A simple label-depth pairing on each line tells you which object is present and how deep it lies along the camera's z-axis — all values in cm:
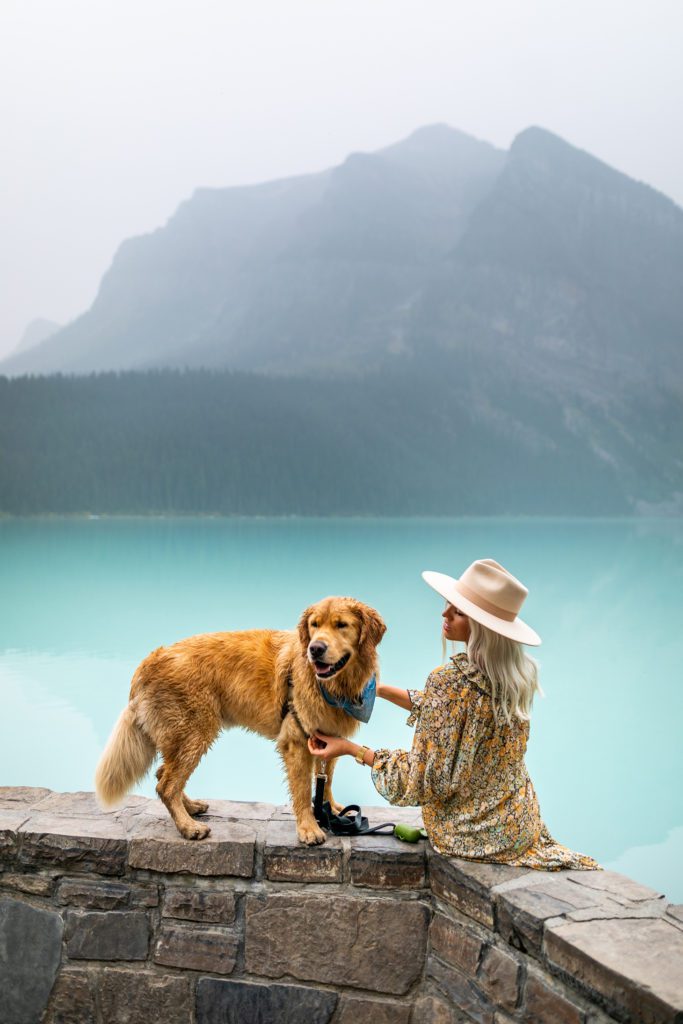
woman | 258
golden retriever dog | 281
